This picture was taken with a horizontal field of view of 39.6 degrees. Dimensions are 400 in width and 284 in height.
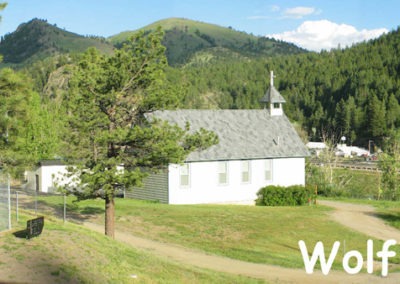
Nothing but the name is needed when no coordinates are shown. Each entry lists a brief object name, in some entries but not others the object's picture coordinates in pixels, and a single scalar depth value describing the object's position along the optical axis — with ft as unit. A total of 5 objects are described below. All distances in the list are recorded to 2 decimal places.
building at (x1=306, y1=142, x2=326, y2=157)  368.19
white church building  113.70
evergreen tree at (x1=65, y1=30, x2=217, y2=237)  67.56
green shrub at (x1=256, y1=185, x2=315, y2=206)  122.11
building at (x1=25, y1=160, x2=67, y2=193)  143.84
